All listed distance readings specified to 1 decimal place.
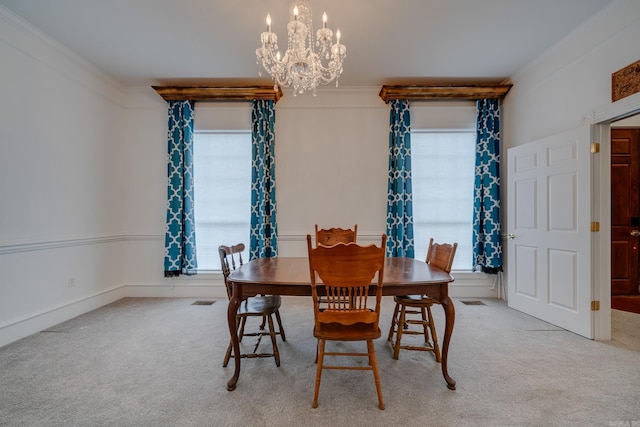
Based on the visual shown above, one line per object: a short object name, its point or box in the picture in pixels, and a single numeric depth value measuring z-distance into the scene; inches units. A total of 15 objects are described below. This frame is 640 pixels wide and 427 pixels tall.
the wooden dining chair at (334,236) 117.3
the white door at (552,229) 106.2
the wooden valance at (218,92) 152.0
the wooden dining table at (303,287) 72.5
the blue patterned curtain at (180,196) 155.5
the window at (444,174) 160.7
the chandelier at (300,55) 83.7
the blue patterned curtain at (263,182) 155.9
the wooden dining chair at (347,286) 64.9
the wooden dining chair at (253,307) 83.8
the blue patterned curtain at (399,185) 155.6
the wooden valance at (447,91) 152.4
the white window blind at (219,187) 163.2
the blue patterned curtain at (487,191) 154.1
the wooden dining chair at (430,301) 86.2
